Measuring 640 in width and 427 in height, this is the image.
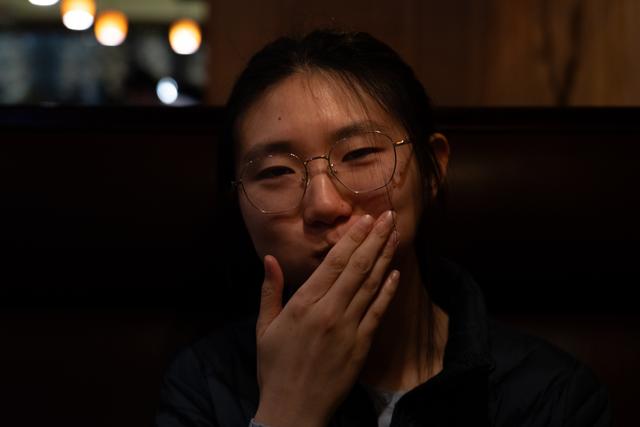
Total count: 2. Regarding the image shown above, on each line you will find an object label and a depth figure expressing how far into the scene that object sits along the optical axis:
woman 0.92
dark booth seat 1.20
